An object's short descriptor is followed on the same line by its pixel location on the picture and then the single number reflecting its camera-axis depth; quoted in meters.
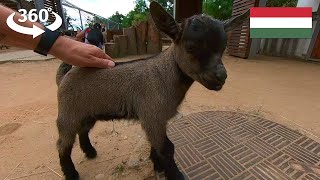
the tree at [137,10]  28.87
